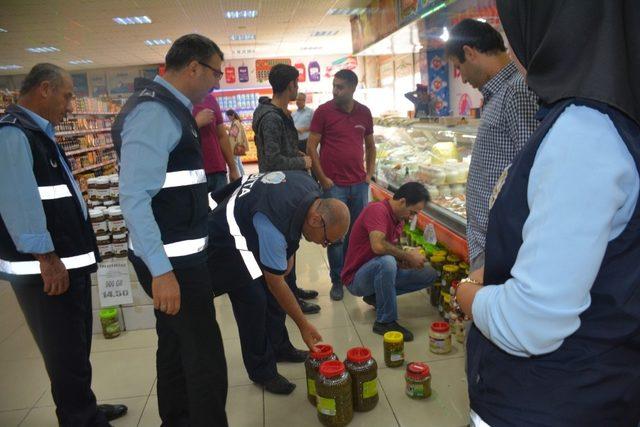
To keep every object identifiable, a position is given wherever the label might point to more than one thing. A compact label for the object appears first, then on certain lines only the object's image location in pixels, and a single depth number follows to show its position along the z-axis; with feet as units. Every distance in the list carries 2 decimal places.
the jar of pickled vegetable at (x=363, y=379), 8.04
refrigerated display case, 12.52
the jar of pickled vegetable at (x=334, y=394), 7.62
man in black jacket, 11.76
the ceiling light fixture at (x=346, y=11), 31.63
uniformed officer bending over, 6.86
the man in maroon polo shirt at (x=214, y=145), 12.81
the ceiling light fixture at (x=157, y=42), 40.16
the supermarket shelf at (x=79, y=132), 25.99
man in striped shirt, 5.96
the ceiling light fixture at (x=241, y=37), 40.98
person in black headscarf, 2.35
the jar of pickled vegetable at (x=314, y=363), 8.24
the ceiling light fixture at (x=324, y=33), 41.57
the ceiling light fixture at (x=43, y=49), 39.14
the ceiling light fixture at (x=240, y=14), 32.01
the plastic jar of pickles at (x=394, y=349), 9.44
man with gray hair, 6.87
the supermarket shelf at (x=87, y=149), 27.58
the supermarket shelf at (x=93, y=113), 31.09
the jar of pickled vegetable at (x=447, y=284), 11.12
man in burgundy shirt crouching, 11.03
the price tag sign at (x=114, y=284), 11.80
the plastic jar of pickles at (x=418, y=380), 8.36
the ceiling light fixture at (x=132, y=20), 31.53
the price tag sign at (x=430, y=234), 12.01
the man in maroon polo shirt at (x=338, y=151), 13.70
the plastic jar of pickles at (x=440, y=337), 9.90
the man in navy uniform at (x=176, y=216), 5.83
